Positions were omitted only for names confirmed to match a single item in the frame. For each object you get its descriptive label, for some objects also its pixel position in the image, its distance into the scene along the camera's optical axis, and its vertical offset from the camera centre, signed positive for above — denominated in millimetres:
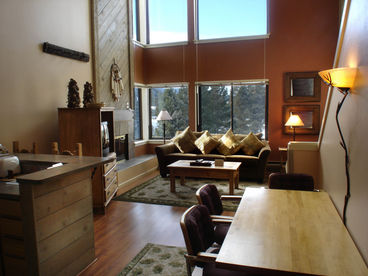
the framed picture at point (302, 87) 6914 +727
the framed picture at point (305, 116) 6930 +76
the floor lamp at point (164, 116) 7266 +137
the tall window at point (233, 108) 7477 +316
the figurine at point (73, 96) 4599 +400
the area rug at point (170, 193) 4875 -1204
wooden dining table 1532 -685
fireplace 6242 -226
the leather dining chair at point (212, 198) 2551 -670
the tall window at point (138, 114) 7885 +212
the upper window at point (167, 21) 7898 +2564
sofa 6094 -726
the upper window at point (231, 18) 7332 +2434
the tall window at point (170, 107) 8016 +377
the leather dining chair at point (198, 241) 1982 -785
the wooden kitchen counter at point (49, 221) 2309 -769
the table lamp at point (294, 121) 6604 -27
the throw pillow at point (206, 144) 6695 -482
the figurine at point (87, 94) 4754 +439
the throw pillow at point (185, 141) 6898 -425
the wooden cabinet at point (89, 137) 4426 -194
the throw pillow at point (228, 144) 6594 -487
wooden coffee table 5219 -855
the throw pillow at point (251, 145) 6434 -500
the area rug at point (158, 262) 2816 -1319
